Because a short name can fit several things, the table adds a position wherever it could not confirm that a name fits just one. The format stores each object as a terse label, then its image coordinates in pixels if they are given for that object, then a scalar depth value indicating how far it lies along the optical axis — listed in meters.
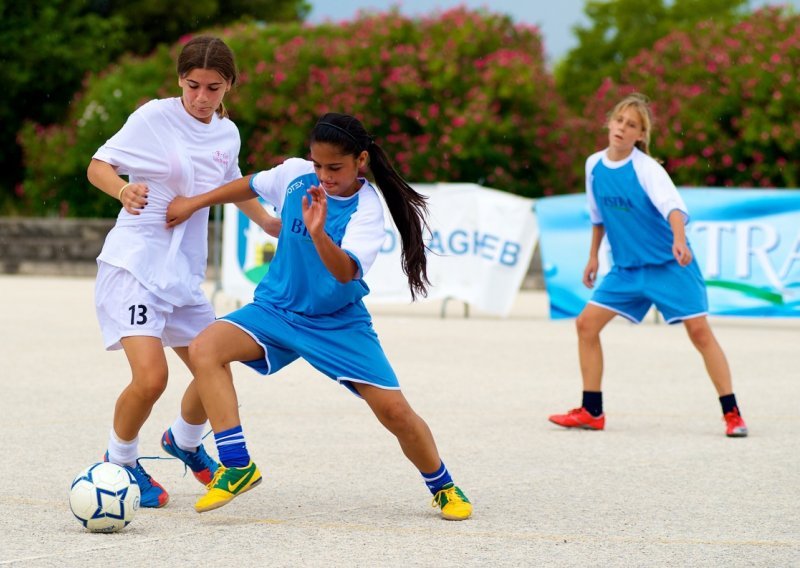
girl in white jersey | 5.30
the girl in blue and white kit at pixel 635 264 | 7.86
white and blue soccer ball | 4.86
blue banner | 14.64
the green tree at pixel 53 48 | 35.69
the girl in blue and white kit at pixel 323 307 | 5.13
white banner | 15.72
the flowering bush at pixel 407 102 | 27.23
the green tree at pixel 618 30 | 61.06
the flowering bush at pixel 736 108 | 25.50
